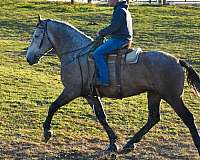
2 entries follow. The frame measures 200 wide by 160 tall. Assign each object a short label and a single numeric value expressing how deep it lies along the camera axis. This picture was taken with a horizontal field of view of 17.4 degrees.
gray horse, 9.71
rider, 9.83
